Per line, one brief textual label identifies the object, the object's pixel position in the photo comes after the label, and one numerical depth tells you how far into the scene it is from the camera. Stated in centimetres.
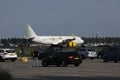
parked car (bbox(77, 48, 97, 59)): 6819
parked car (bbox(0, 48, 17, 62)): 5876
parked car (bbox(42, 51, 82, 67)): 4388
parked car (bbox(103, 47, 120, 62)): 5412
